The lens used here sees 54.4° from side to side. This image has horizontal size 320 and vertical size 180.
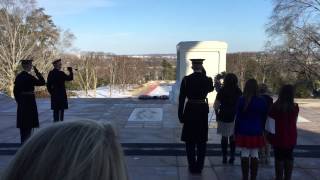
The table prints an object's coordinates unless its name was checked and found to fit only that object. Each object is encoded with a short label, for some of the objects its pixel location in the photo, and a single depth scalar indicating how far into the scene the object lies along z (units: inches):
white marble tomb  387.2
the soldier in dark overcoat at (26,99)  200.5
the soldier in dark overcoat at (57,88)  237.3
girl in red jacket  145.8
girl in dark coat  174.8
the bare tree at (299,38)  737.1
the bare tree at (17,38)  926.8
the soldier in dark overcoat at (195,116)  170.2
